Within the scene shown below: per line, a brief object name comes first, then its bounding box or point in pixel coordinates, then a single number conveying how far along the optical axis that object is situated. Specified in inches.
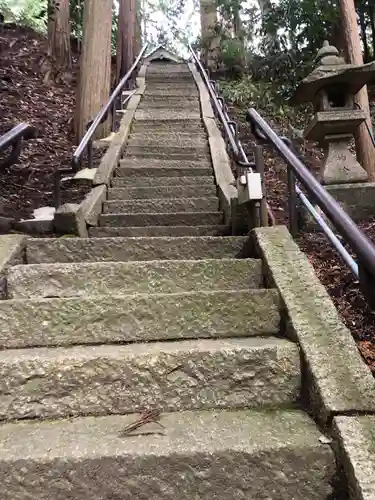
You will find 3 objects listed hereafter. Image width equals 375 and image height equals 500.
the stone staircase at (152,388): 62.7
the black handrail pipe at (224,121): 154.3
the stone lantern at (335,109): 169.5
